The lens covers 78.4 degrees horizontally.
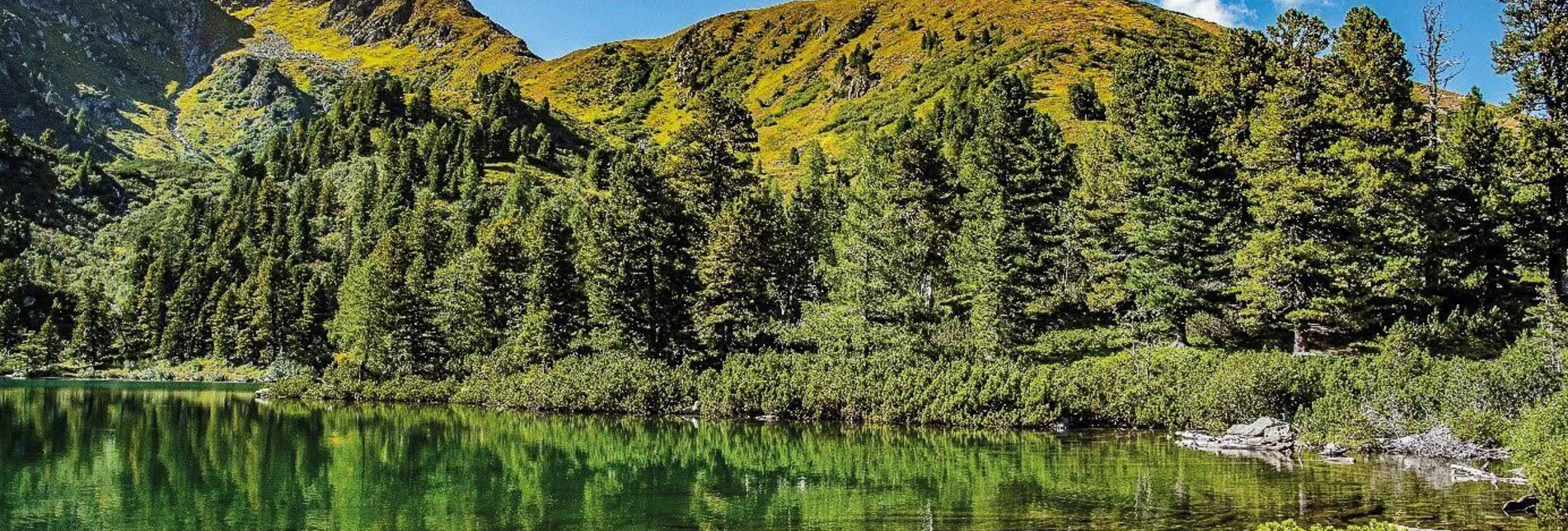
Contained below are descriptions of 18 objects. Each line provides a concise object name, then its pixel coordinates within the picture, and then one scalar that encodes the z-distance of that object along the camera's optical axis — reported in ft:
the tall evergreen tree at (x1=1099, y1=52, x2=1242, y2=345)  148.97
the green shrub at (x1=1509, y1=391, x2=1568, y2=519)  56.70
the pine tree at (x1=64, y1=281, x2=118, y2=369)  346.54
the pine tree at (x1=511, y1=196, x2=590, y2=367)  191.83
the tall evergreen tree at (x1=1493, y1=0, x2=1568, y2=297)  120.16
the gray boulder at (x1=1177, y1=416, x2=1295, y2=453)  100.37
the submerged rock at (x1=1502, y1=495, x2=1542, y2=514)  60.75
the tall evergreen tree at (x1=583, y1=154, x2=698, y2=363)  181.06
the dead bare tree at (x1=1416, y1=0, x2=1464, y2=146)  144.77
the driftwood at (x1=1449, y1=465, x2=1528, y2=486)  71.68
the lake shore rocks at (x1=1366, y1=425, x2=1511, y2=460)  85.52
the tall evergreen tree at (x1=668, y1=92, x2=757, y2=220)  201.16
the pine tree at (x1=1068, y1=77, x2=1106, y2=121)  395.55
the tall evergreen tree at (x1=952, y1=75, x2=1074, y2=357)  154.92
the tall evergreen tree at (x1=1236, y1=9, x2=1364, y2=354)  136.46
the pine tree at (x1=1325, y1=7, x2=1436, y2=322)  132.36
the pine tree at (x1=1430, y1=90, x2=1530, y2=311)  131.44
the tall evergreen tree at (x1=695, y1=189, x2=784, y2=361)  174.70
